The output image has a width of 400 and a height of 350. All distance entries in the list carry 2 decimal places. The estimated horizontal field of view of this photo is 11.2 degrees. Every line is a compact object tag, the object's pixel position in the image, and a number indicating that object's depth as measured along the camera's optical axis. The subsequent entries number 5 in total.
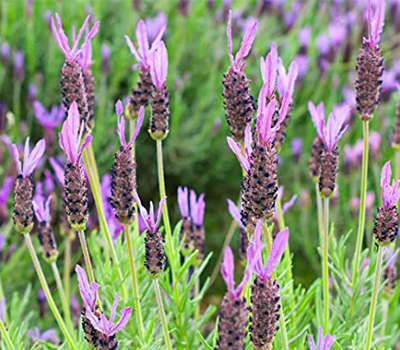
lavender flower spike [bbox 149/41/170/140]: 0.81
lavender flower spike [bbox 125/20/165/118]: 0.83
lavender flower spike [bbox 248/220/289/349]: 0.74
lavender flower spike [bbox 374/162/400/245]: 0.77
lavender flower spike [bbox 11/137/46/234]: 0.81
